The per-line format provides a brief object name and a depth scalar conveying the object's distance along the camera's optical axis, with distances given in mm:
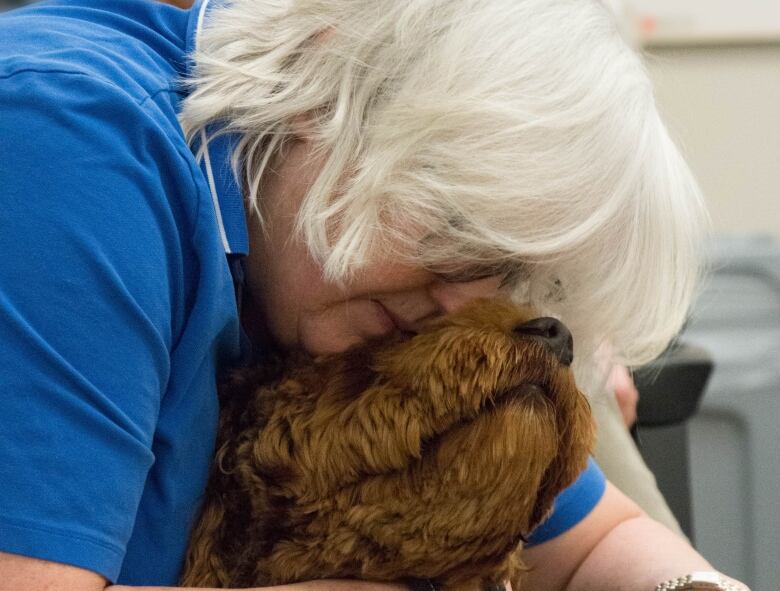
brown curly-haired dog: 1478
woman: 1449
